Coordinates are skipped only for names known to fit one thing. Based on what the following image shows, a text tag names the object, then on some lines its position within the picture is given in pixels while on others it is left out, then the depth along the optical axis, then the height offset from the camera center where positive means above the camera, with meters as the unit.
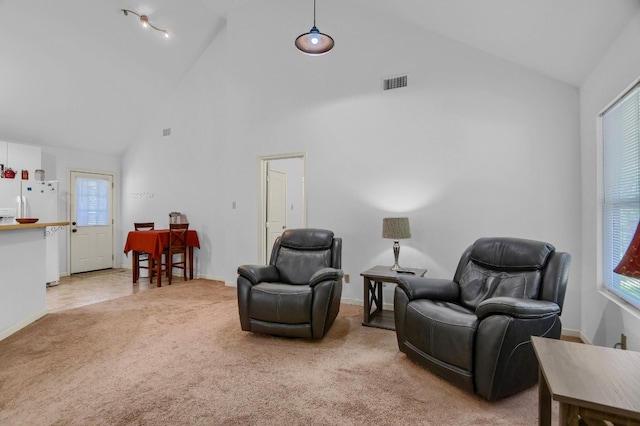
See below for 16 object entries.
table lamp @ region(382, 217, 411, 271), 3.36 -0.17
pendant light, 2.75 +1.50
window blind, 2.05 +0.19
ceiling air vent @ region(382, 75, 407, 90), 3.76 +1.55
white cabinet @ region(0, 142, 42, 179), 4.75 +0.87
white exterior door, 5.85 -0.17
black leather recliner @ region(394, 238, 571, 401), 1.87 -0.69
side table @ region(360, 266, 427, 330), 3.20 -0.93
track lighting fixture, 4.22 +2.63
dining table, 4.89 -0.50
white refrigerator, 4.77 +0.08
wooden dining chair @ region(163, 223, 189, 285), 5.06 -0.52
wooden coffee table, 1.01 -0.61
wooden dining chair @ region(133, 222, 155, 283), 5.07 -0.81
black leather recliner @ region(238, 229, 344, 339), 2.74 -0.80
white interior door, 4.93 +0.13
